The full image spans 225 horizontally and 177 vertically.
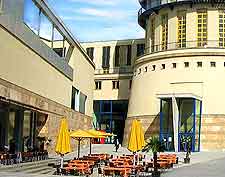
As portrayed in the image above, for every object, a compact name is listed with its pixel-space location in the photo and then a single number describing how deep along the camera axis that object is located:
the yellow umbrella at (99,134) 30.33
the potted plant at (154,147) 22.78
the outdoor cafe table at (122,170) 21.32
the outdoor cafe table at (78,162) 23.66
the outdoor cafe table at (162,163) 26.72
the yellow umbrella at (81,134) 28.45
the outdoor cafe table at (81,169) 22.08
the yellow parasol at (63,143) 23.05
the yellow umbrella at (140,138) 21.55
